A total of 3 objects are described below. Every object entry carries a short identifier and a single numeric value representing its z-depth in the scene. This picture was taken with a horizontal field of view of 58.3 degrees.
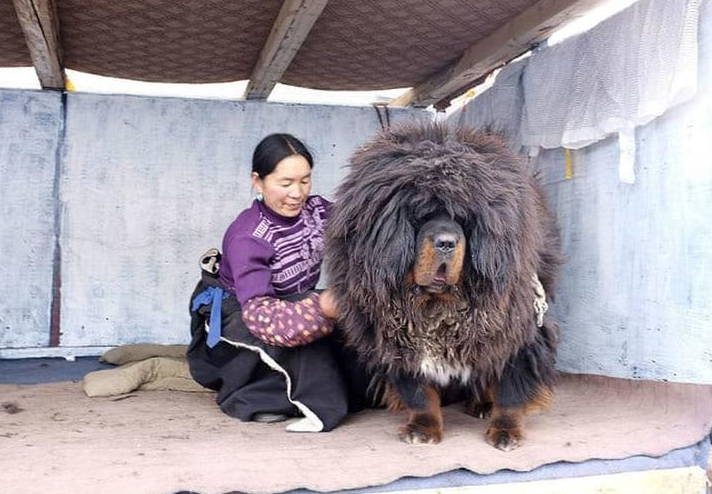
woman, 2.08
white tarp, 2.05
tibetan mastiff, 1.74
